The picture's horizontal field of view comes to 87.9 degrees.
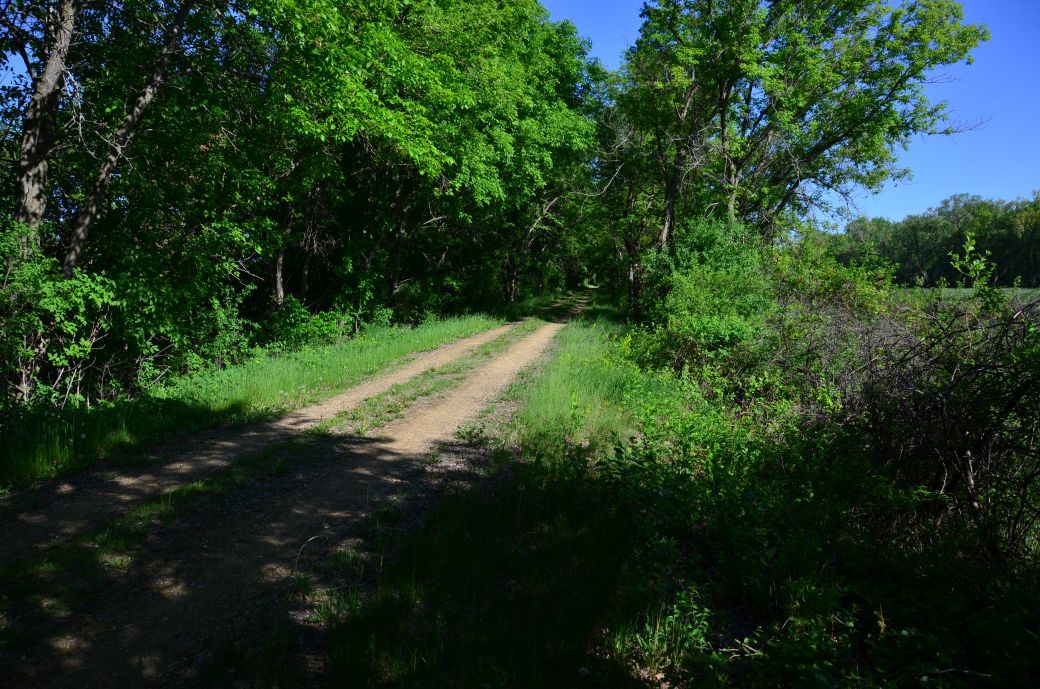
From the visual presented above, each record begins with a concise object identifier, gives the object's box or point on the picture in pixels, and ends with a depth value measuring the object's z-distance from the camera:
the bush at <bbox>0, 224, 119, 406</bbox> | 8.25
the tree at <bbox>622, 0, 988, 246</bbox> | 17.88
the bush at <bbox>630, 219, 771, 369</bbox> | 11.37
